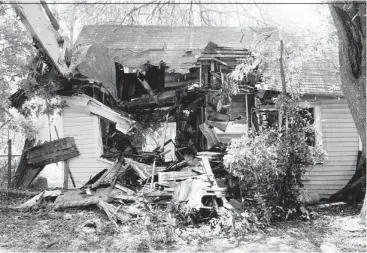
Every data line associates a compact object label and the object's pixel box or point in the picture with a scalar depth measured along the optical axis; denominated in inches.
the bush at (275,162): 318.3
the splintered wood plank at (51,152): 466.6
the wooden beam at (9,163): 478.0
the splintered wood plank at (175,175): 381.1
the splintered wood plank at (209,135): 462.0
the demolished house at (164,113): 423.5
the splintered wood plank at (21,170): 473.7
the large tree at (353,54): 291.4
